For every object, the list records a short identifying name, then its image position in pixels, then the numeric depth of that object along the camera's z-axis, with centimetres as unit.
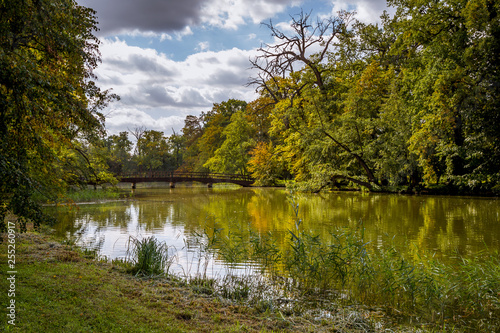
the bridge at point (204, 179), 3858
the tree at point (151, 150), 5941
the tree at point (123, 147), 6475
